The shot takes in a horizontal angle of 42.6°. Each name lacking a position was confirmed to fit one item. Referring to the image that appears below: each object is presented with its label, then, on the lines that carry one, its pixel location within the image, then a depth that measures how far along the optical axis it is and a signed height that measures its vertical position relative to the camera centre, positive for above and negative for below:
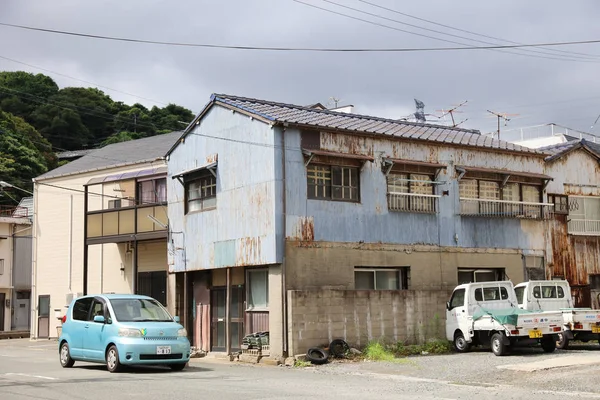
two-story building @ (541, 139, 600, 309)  28.52 +2.58
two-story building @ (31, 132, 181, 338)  28.17 +2.77
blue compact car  16.70 -0.79
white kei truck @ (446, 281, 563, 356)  19.39 -0.80
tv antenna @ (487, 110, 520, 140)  37.06 +8.35
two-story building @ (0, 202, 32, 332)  45.03 +1.90
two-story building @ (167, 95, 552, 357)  21.33 +2.16
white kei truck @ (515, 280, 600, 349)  21.14 -0.51
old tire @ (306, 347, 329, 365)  19.88 -1.59
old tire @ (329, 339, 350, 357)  20.62 -1.44
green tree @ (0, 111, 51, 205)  51.00 +9.84
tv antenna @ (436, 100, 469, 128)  34.94 +8.11
